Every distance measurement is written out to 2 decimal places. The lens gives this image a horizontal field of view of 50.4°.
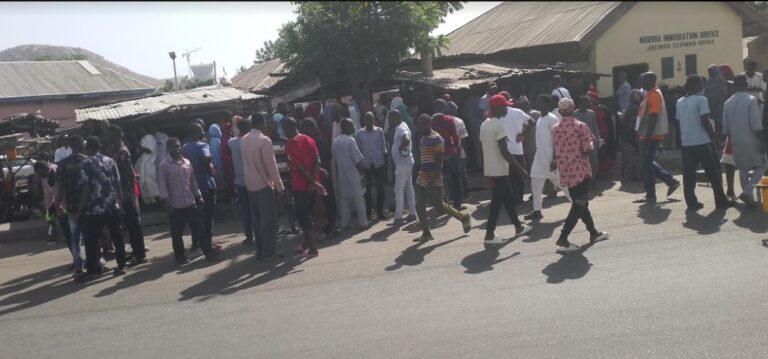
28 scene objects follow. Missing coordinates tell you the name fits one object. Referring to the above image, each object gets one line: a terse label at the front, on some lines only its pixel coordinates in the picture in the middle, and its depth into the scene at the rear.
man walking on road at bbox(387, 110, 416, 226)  10.75
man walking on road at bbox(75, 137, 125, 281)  8.98
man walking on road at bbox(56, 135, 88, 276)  9.02
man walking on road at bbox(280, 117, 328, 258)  9.37
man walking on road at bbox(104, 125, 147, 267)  9.77
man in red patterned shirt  8.53
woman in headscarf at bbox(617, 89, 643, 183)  12.98
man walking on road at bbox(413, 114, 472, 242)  9.66
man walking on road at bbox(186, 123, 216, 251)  10.02
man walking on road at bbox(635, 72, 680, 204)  10.81
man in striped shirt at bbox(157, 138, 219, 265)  9.34
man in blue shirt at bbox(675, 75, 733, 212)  9.95
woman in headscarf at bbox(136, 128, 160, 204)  12.74
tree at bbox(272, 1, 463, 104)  15.35
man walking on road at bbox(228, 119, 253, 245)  10.07
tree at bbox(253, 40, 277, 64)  42.12
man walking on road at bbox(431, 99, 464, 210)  11.22
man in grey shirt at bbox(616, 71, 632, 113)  15.86
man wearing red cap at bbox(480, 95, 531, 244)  9.17
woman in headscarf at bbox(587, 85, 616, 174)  13.37
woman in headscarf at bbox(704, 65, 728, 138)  13.46
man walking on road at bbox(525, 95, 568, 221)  10.12
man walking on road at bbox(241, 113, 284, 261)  9.19
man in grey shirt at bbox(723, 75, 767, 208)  9.80
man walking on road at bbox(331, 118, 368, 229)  10.75
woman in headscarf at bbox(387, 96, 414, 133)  12.70
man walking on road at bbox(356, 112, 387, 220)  11.36
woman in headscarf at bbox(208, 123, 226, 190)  12.30
